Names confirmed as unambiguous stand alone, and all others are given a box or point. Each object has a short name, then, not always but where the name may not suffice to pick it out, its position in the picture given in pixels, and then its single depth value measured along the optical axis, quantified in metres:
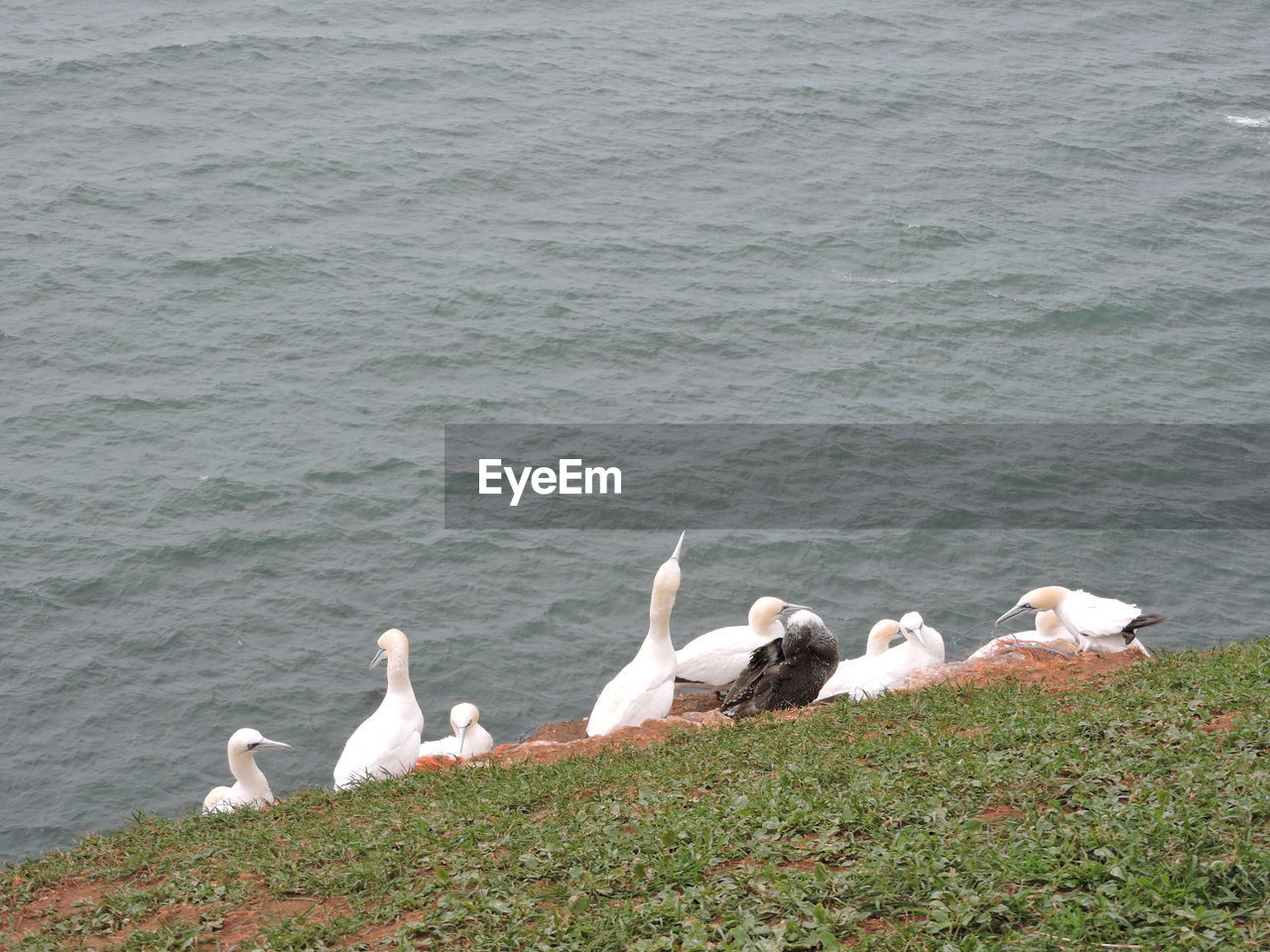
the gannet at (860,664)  16.39
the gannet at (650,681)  15.32
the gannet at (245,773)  15.68
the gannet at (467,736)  17.34
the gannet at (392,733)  15.56
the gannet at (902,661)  16.20
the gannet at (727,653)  17.34
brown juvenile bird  14.89
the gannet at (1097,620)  16.14
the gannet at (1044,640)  16.78
